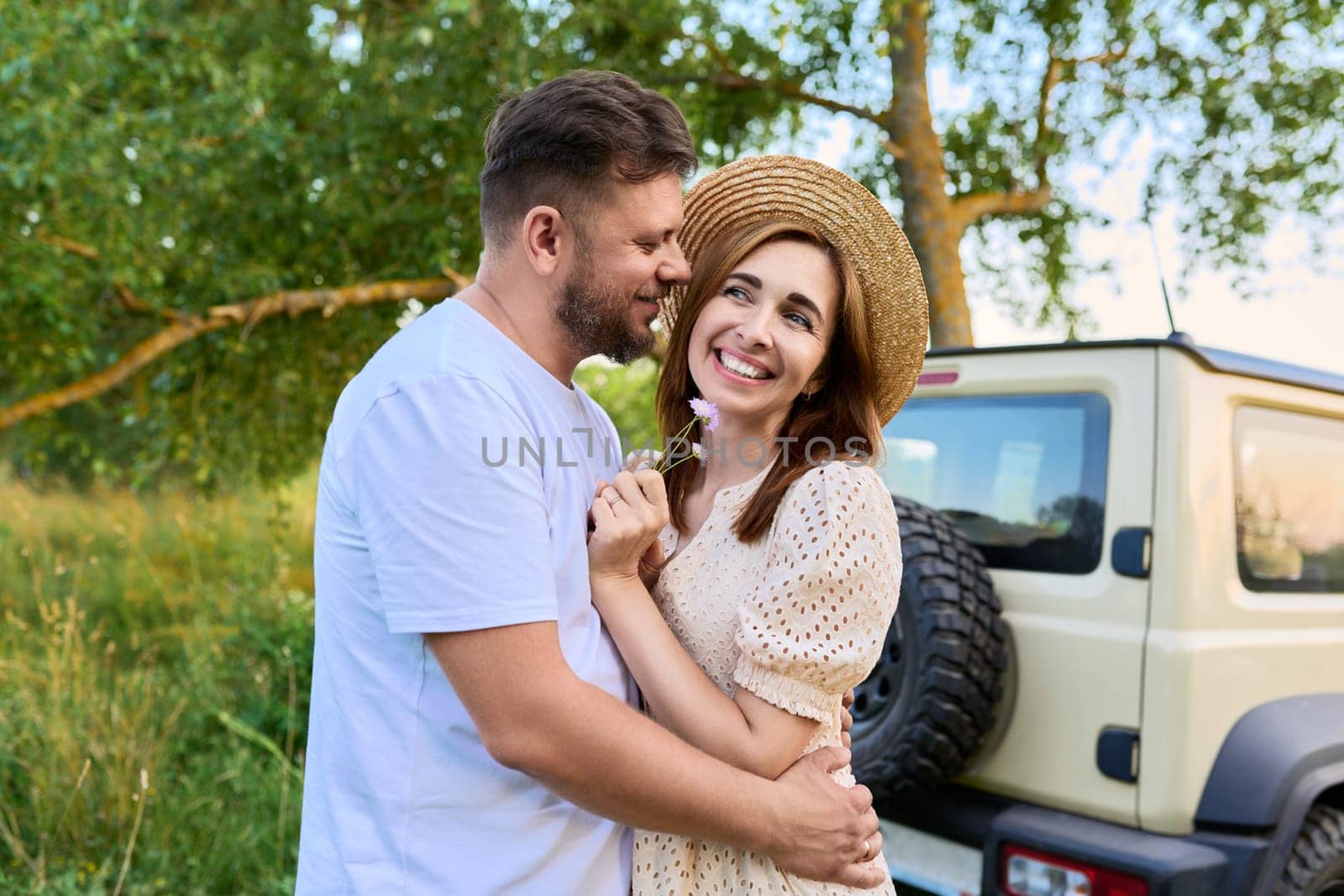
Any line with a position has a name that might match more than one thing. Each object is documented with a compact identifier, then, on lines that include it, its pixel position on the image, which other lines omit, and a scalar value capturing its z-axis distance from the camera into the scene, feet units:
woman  5.41
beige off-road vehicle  8.67
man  4.55
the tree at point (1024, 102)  25.72
